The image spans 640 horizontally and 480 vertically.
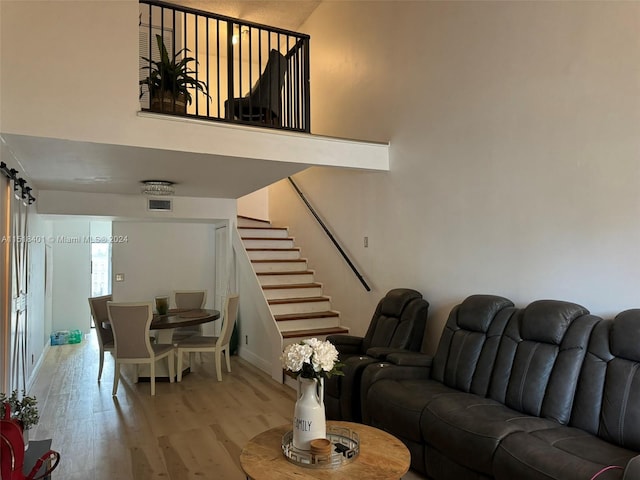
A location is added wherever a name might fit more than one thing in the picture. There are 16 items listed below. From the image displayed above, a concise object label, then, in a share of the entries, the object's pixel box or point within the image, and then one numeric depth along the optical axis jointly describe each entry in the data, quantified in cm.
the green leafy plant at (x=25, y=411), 245
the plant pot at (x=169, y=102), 381
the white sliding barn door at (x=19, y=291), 374
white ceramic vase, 213
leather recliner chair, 353
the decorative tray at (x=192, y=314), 549
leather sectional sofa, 218
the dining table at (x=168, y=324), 499
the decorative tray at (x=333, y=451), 201
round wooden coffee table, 192
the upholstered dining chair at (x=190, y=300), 657
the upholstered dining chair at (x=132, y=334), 470
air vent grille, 629
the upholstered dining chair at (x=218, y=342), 529
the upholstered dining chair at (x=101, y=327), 532
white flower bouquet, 210
